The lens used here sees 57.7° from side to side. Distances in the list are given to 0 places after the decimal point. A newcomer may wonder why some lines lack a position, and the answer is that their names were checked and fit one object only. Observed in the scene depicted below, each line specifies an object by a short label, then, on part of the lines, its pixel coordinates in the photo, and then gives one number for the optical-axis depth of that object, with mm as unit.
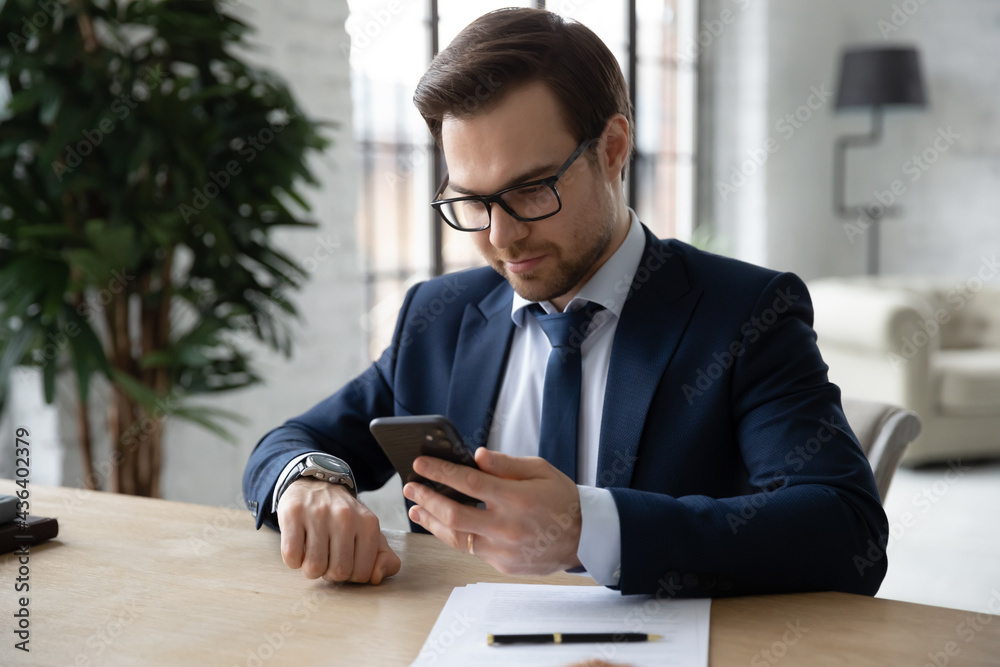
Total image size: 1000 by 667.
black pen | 899
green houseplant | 1967
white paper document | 871
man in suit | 1016
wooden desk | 895
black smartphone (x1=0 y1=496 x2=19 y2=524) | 1244
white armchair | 4176
